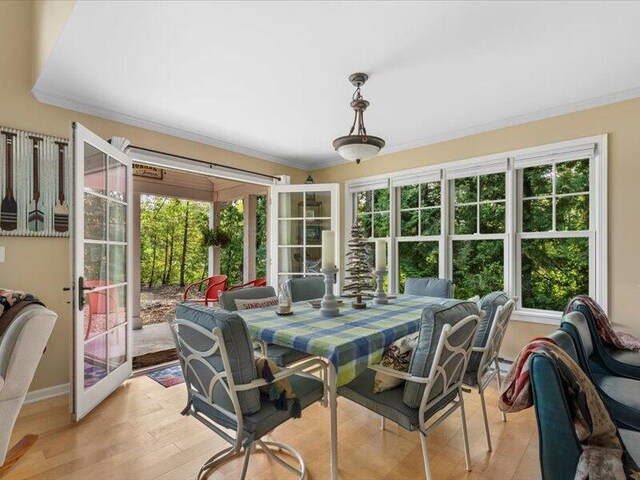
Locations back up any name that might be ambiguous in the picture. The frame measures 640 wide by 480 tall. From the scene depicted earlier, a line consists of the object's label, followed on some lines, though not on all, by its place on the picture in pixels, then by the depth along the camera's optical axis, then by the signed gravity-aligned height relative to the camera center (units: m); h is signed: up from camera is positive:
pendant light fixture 2.33 +0.67
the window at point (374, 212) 4.46 +0.37
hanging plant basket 6.61 +0.03
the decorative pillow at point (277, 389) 1.54 -0.72
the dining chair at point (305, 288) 3.13 -0.47
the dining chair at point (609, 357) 2.06 -0.77
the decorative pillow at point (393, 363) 1.75 -0.64
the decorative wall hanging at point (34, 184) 2.58 +0.44
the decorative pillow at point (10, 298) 1.91 -0.34
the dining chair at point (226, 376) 1.44 -0.63
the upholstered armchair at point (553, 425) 1.10 -0.62
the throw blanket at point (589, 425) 1.07 -0.62
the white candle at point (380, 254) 2.69 -0.13
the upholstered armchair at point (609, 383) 1.60 -0.82
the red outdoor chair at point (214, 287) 5.22 -0.77
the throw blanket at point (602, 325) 2.31 -0.59
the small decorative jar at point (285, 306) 2.24 -0.45
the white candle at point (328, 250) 2.19 -0.07
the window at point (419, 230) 4.01 +0.11
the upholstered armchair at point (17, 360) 1.63 -0.60
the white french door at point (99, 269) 2.39 -0.24
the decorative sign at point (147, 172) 5.52 +1.13
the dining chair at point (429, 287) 3.26 -0.48
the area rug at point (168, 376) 3.12 -1.32
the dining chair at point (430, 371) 1.56 -0.64
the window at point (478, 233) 3.54 +0.06
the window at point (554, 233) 3.11 +0.05
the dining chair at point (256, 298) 2.52 -0.53
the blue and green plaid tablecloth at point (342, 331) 1.59 -0.50
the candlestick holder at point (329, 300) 2.19 -0.40
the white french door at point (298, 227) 4.61 +0.16
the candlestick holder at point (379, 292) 2.65 -0.43
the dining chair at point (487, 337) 2.06 -0.62
